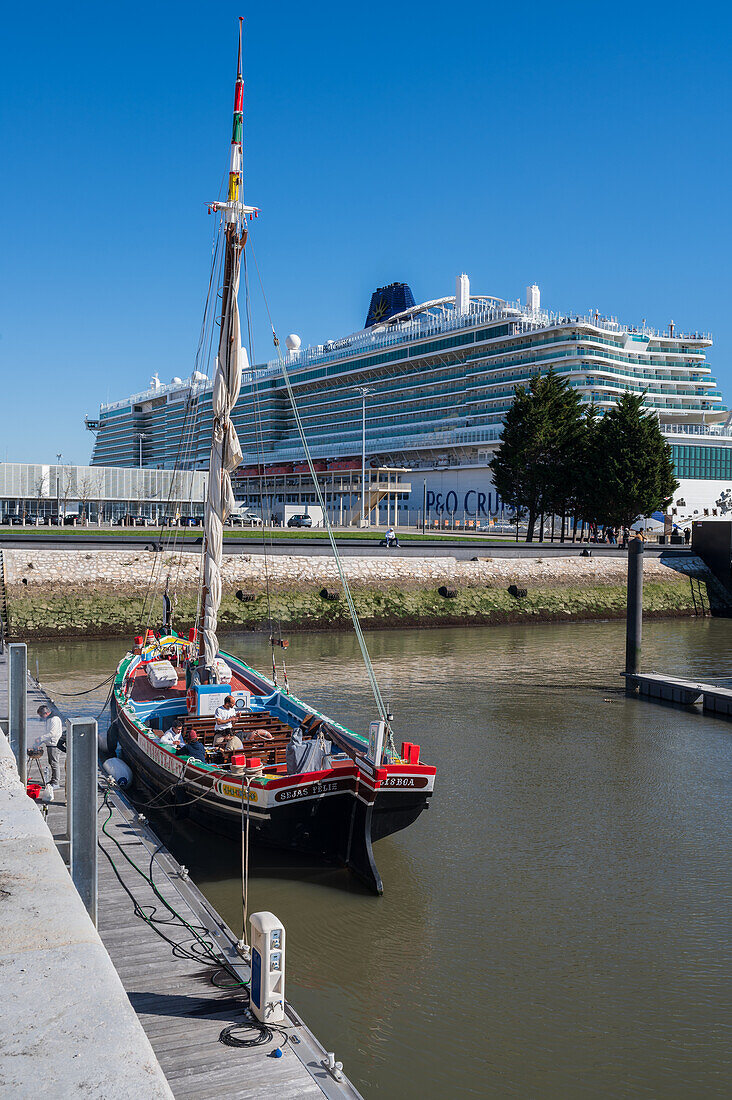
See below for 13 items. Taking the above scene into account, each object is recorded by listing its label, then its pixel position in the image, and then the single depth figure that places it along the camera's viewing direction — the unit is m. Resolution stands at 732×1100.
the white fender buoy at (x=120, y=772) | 13.70
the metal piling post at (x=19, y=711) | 9.28
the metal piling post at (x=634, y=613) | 24.22
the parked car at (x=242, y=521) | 66.38
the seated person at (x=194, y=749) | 12.57
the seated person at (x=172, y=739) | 12.82
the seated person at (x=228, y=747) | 12.39
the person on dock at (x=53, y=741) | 11.80
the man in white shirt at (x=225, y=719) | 13.34
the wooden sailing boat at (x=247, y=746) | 10.57
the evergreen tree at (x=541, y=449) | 54.56
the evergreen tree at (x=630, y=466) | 51.94
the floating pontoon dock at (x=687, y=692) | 20.84
